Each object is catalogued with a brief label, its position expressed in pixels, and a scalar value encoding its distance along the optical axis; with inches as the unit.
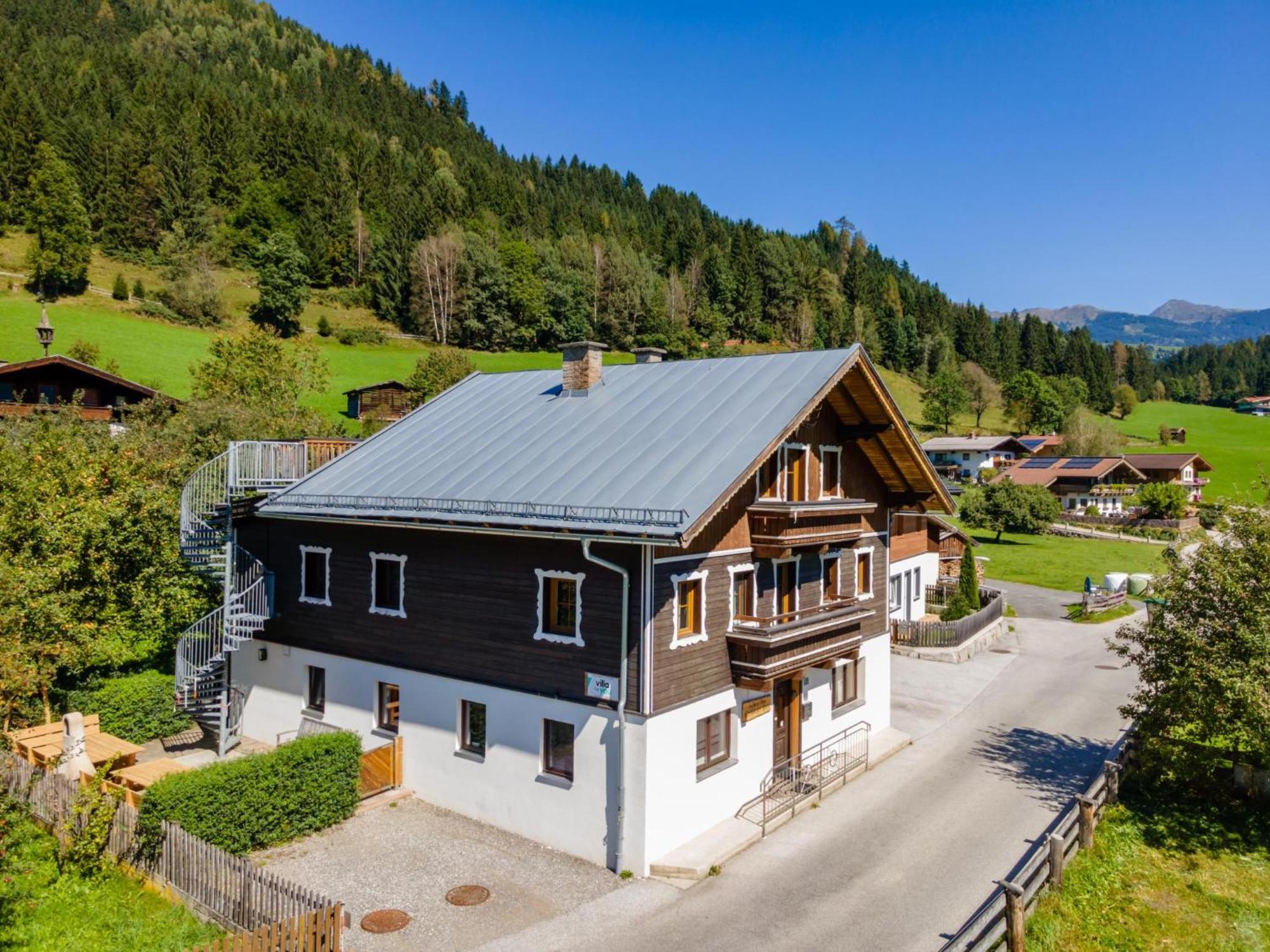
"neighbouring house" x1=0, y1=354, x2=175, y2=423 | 1947.6
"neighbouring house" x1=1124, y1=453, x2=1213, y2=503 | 3941.9
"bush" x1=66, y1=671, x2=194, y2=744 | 875.4
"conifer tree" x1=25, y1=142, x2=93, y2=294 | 3590.1
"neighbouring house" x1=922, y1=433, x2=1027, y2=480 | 4237.2
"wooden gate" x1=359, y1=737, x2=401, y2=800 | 759.1
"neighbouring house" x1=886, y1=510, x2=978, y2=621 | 1476.4
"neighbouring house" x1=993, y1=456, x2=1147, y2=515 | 3560.5
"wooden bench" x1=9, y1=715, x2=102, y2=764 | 766.5
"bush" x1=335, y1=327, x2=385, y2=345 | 4062.5
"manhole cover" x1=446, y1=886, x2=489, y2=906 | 585.0
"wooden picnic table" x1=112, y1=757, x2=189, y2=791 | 708.0
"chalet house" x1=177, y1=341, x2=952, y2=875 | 641.0
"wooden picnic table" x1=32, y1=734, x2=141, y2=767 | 739.4
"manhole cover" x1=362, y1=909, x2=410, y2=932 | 547.2
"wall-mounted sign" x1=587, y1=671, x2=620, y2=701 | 634.8
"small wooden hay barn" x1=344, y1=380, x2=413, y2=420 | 2822.3
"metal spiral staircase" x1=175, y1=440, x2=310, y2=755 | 861.8
